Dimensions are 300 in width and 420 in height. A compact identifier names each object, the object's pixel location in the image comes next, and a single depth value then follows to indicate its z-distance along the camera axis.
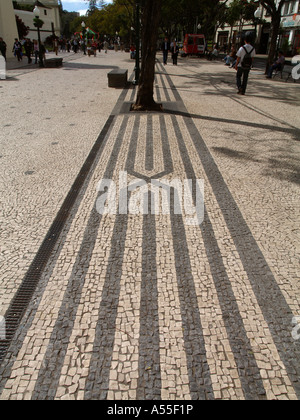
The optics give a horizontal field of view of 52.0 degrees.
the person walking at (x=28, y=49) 22.83
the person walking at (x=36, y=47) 21.79
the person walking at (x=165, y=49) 22.59
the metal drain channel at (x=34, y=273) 2.43
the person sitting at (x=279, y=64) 15.83
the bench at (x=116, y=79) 13.22
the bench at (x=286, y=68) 16.53
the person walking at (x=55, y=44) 32.22
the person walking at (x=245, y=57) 10.20
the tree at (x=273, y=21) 14.80
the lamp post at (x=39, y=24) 18.34
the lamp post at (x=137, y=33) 12.16
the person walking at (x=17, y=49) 23.71
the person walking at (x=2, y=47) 22.02
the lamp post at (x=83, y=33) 35.24
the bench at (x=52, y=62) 21.04
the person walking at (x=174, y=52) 22.88
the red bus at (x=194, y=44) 34.81
